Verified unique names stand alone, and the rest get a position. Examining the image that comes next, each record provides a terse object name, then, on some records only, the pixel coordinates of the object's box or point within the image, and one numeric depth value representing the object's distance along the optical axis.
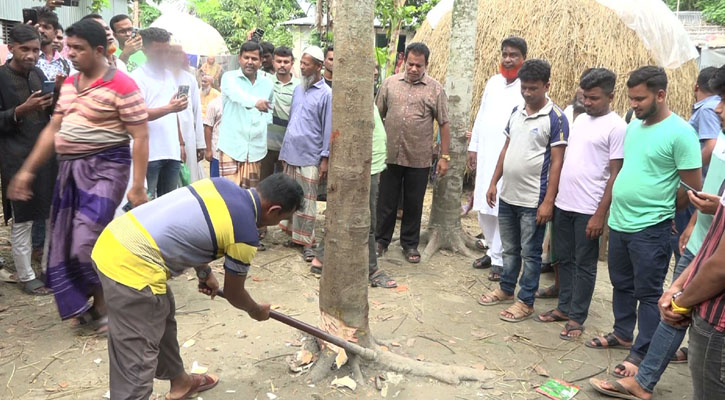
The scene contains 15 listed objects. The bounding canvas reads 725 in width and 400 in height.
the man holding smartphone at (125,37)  5.36
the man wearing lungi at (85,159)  3.55
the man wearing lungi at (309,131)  5.37
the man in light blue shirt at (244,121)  5.67
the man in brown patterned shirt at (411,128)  5.45
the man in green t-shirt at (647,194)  3.36
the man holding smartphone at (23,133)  4.33
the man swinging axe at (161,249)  2.54
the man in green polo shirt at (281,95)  5.81
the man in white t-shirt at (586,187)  3.91
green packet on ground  3.40
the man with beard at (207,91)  7.73
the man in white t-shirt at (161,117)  4.96
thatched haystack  8.07
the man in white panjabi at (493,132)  5.15
